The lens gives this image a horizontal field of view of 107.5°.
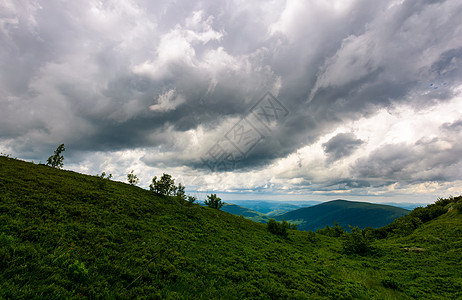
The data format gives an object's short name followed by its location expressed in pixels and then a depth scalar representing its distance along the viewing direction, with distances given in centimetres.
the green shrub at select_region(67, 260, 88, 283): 949
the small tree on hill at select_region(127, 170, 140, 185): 3945
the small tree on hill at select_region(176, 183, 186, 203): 3503
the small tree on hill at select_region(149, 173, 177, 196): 3819
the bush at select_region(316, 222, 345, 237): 5273
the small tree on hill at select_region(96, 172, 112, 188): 2953
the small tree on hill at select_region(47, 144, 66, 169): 5303
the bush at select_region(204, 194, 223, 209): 6838
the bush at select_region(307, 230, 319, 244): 3591
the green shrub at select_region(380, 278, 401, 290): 1670
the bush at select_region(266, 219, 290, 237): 3520
